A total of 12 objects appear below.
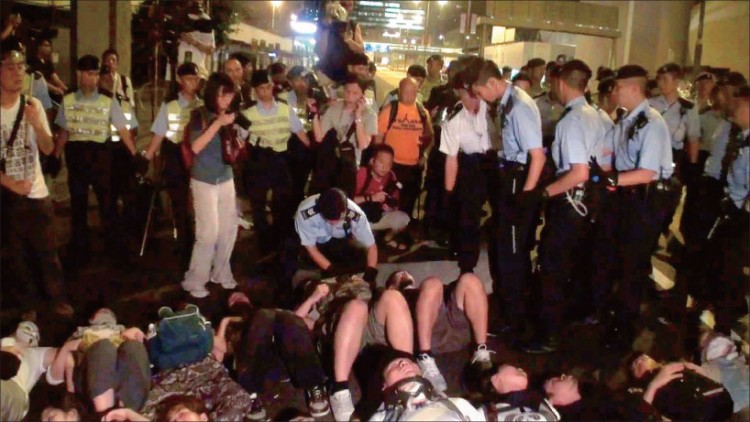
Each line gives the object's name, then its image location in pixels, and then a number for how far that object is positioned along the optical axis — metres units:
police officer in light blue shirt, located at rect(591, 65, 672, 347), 4.40
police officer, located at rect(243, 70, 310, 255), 5.94
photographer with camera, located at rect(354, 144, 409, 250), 5.86
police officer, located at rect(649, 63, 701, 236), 6.38
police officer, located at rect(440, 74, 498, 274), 5.49
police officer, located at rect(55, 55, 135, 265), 5.58
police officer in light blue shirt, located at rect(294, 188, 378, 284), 4.65
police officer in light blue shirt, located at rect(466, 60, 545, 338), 4.64
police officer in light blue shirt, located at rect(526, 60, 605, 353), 4.43
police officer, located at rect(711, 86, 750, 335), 4.86
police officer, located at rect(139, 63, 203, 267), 5.41
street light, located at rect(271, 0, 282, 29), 27.39
